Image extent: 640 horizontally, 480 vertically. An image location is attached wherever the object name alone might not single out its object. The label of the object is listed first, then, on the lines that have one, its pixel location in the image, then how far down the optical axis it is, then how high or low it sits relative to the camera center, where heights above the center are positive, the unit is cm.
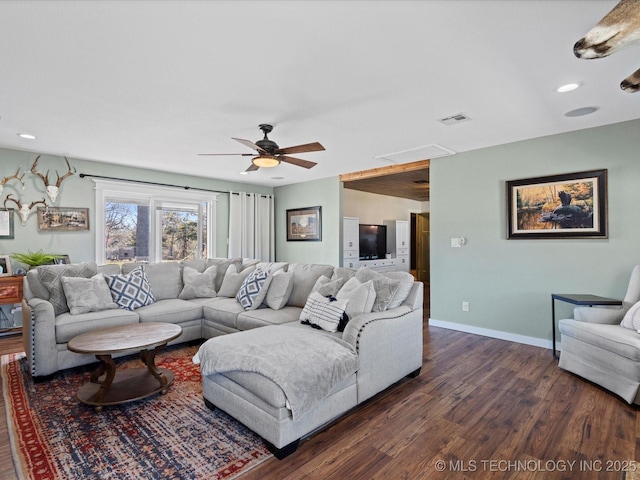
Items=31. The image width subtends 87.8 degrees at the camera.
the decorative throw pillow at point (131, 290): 371 -56
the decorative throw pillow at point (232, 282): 438 -54
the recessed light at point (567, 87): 254 +120
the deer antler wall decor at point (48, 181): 451 +86
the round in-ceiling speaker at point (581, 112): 303 +120
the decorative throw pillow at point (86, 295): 336 -56
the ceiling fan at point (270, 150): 311 +88
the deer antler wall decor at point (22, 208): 440 +46
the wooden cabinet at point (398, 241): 834 +0
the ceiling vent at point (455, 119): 320 +120
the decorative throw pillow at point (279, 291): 365 -55
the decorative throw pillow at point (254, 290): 369 -55
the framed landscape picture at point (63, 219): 464 +33
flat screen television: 743 +0
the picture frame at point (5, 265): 425 -30
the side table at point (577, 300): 316 -58
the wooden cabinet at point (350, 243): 661 -4
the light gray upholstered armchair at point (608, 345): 250 -86
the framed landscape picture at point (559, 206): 352 +39
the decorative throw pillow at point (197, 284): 435 -57
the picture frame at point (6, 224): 436 +23
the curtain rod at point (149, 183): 498 +99
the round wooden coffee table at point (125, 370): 244 -99
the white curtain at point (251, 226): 671 +31
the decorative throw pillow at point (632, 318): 276 -66
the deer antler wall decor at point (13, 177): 426 +83
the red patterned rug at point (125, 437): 181 -124
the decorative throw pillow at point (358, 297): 273 -47
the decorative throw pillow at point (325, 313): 271 -61
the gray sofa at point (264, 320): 204 -75
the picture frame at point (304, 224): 659 +36
